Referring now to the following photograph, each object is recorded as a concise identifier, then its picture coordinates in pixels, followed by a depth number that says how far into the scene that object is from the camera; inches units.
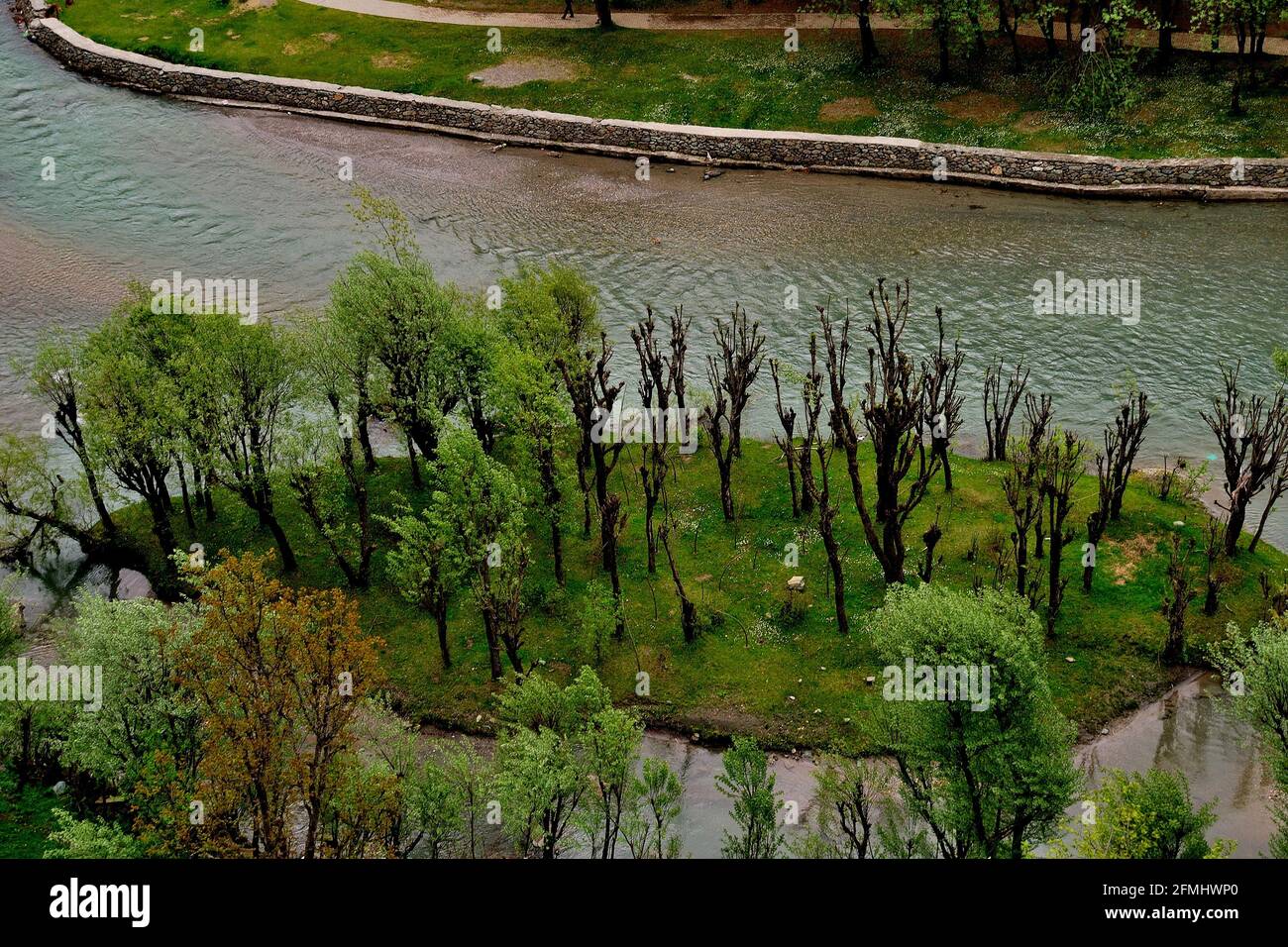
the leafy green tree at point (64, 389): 1968.5
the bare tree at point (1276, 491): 1784.0
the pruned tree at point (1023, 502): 1701.5
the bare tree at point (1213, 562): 1699.1
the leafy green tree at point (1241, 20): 2758.4
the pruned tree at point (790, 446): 1871.3
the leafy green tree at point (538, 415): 1813.5
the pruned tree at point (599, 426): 1740.9
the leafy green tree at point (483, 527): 1641.2
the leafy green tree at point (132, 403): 1845.5
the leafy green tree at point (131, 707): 1443.2
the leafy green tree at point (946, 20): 3002.0
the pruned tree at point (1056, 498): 1659.7
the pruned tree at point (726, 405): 1952.5
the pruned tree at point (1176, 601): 1617.9
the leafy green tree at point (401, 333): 1926.7
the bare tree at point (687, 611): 1715.1
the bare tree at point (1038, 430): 1754.6
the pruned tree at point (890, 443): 1628.9
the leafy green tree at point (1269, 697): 1301.7
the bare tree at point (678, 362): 1984.5
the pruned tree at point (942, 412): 1862.7
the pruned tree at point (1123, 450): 1792.6
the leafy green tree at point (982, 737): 1268.5
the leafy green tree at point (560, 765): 1326.3
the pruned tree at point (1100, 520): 1747.0
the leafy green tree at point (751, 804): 1343.5
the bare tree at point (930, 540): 1656.0
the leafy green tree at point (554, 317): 1955.0
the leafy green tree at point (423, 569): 1683.1
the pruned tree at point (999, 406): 2027.6
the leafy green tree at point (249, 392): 1861.5
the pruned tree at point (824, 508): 1670.8
